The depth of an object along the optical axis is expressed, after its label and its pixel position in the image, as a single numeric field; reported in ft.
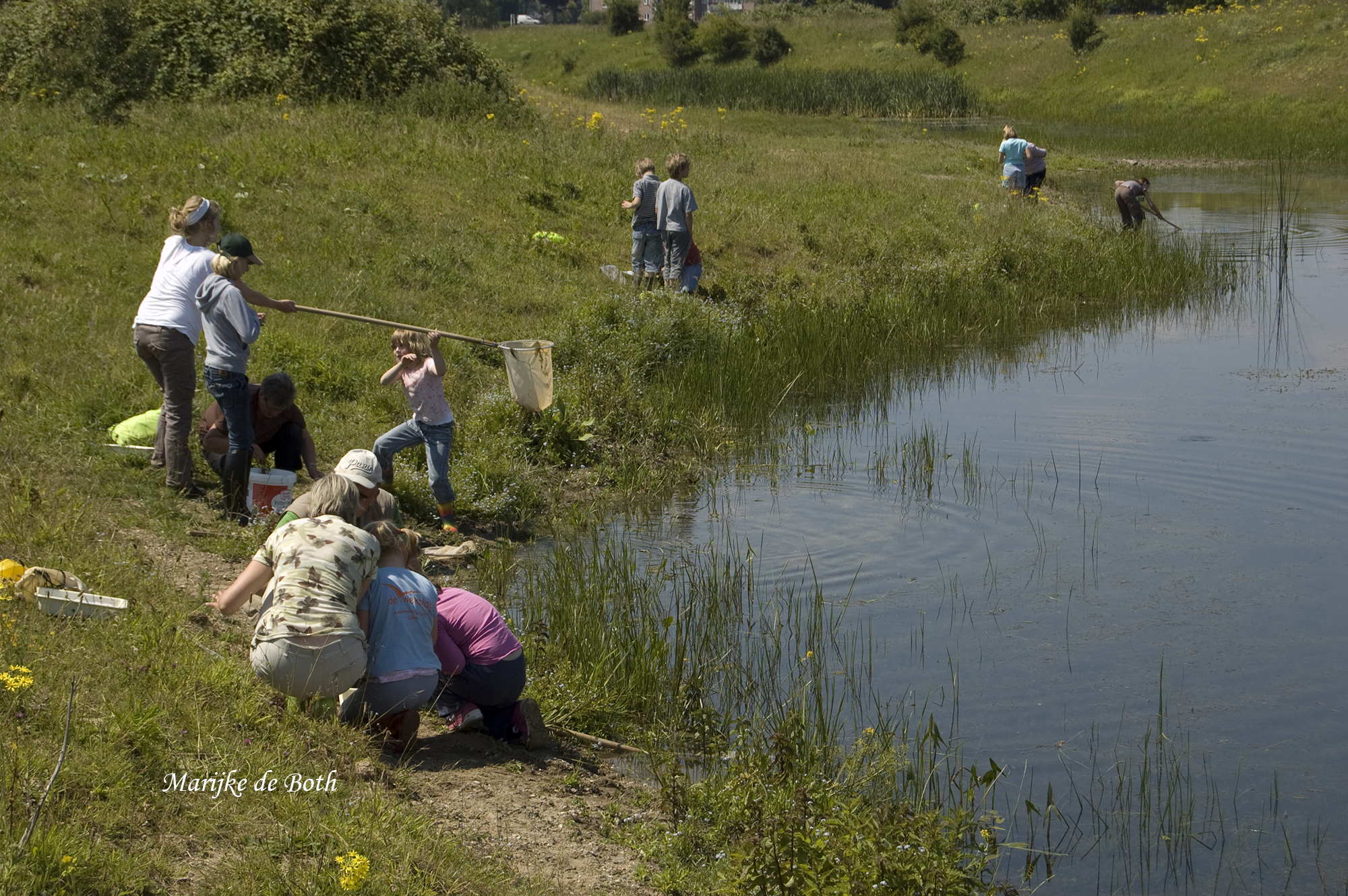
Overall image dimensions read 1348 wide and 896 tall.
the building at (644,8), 361.43
